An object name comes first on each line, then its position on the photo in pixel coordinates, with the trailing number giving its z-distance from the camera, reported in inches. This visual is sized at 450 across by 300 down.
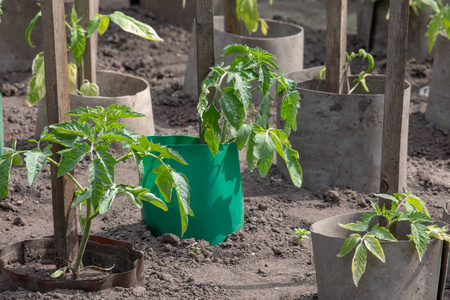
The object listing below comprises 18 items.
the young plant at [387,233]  179.3
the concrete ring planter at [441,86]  370.6
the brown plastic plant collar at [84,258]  200.7
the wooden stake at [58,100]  195.9
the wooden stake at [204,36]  233.5
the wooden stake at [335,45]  291.9
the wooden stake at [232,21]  407.8
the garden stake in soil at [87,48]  328.2
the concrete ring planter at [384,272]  185.2
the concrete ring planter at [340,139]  283.4
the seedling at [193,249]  234.5
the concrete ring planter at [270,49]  388.8
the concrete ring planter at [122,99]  315.9
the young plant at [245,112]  212.5
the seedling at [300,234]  249.0
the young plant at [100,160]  181.6
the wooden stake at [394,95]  189.3
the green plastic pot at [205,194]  235.0
